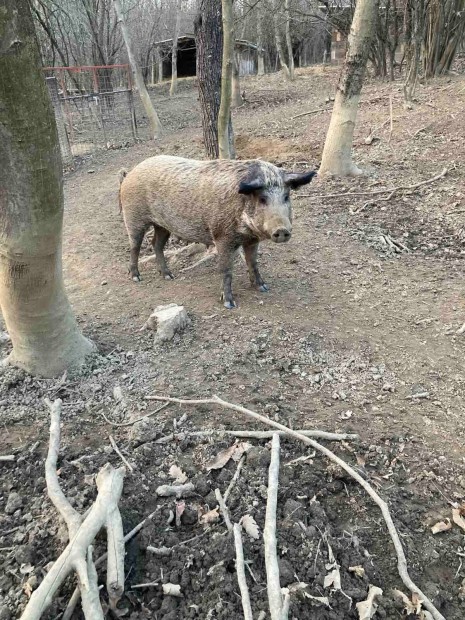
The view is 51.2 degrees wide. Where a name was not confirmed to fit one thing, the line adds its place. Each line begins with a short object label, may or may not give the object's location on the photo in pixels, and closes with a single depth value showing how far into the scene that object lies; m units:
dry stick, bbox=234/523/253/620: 1.88
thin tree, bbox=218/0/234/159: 4.59
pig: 4.04
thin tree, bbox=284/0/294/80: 18.69
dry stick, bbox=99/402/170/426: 2.98
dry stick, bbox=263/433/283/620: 1.87
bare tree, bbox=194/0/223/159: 5.90
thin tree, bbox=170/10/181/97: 22.31
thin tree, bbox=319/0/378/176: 6.75
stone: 3.93
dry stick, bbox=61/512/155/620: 1.86
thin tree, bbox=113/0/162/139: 13.34
